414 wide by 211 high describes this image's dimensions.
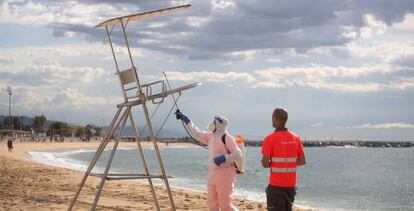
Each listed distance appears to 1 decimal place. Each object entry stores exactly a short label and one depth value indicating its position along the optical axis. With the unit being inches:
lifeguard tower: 333.4
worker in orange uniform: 283.9
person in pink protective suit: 321.4
